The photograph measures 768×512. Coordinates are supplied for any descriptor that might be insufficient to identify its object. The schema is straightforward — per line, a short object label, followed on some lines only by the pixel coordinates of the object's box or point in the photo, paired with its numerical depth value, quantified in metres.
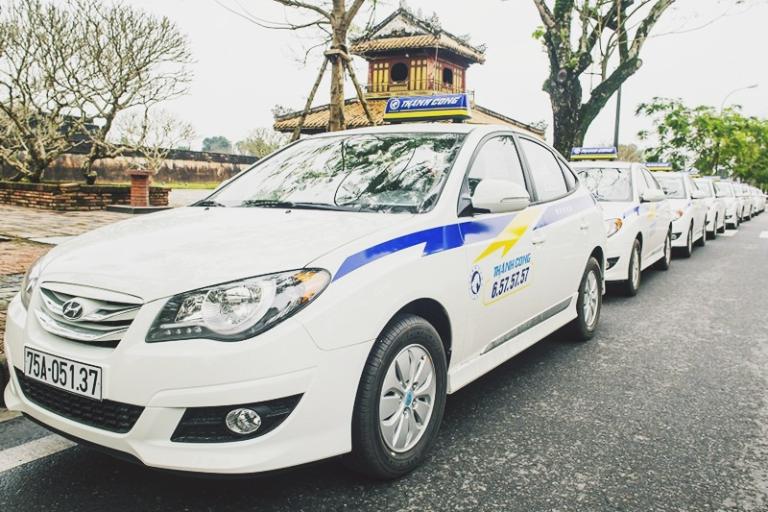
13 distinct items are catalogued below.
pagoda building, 30.25
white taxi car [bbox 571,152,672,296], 6.81
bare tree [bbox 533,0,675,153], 12.95
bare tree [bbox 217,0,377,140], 9.22
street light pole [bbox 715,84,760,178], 37.56
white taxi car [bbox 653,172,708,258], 10.43
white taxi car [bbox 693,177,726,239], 14.03
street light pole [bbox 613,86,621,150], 22.98
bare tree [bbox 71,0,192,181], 16.38
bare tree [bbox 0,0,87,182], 15.84
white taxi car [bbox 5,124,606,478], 2.18
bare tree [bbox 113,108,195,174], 25.44
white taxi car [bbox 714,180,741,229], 18.66
